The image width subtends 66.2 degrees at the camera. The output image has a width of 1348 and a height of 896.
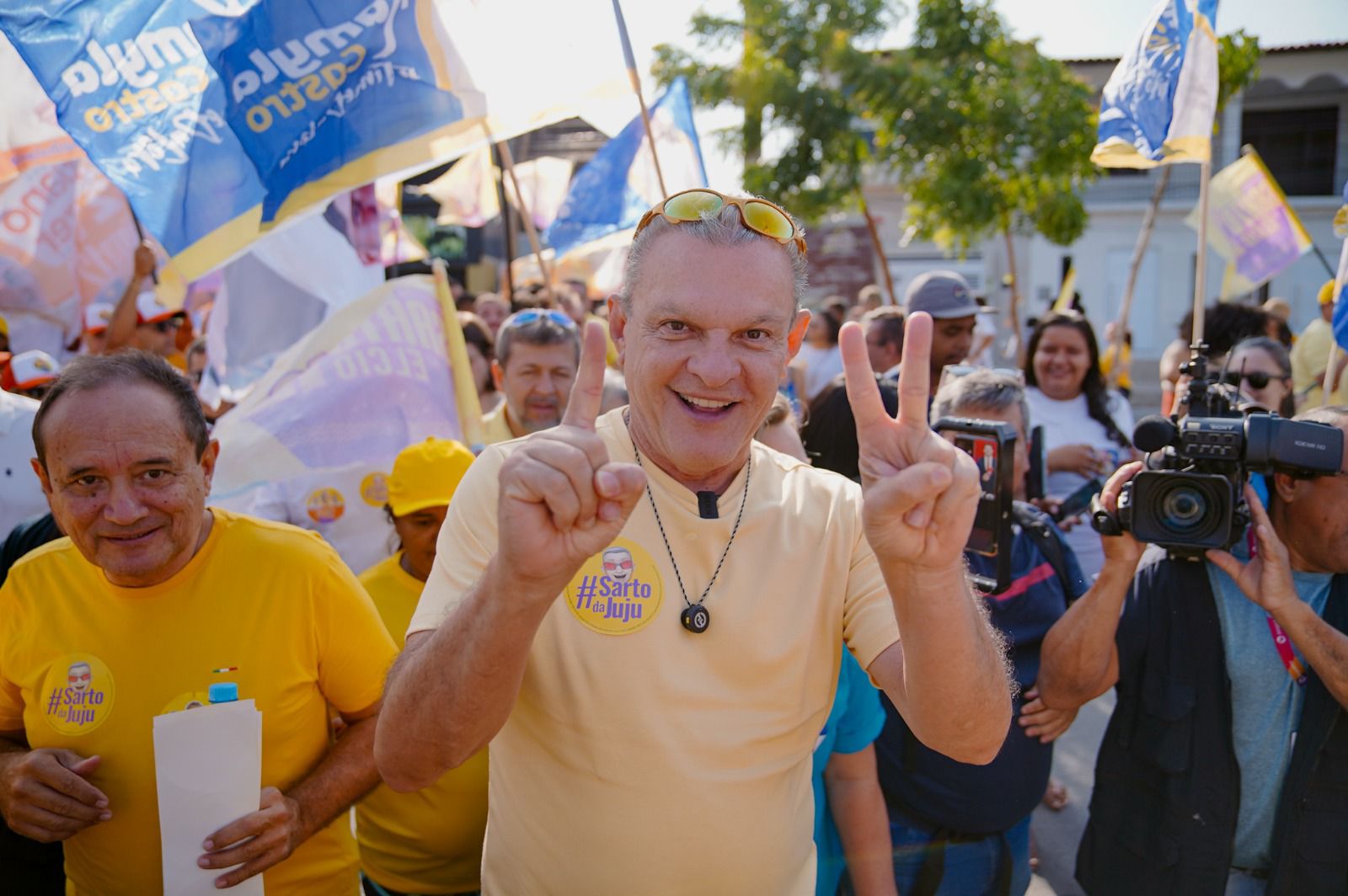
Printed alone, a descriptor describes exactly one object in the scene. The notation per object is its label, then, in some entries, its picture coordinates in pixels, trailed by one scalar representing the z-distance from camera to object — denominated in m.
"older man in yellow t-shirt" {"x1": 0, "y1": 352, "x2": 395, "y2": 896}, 2.05
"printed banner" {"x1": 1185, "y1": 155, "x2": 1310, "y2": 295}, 7.16
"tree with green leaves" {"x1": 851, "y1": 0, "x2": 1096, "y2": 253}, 12.23
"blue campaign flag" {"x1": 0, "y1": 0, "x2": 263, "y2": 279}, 3.11
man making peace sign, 1.43
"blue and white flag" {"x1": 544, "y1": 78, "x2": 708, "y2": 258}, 5.96
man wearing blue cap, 4.91
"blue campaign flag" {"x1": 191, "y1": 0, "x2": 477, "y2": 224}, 3.27
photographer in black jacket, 2.38
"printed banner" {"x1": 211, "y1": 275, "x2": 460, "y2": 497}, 3.58
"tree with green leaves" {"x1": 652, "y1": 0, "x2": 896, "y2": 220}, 12.93
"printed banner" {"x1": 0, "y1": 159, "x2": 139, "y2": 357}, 5.64
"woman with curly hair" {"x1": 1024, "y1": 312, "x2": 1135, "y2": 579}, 4.77
